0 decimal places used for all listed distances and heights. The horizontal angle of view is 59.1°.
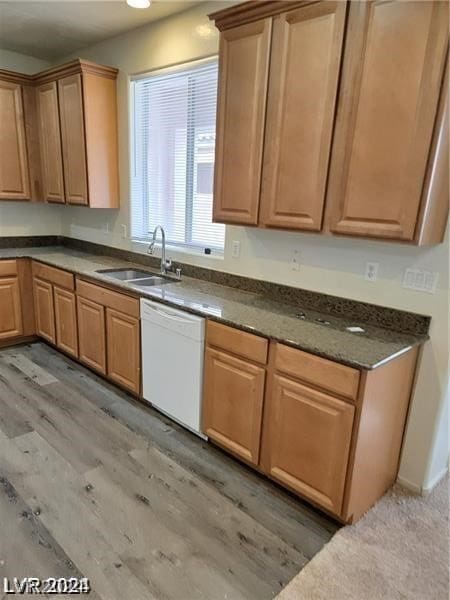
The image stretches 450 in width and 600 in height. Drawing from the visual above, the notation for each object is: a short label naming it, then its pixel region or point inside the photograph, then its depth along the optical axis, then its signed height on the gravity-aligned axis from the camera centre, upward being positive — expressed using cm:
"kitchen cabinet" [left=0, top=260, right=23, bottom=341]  373 -105
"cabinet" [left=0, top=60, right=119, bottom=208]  335 +50
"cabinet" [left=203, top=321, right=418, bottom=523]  176 -102
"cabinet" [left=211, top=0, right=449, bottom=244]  161 +39
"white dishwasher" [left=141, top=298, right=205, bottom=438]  237 -102
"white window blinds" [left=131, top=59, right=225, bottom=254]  292 +31
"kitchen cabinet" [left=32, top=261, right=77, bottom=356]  344 -103
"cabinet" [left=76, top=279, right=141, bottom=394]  283 -104
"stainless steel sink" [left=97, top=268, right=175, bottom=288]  311 -66
